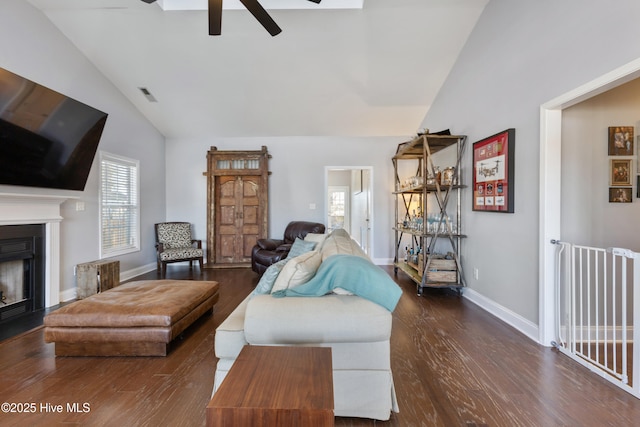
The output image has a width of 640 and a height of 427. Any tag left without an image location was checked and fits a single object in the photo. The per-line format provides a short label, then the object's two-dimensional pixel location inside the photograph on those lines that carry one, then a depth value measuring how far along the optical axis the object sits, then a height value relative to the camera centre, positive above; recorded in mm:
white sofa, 1395 -636
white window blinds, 3988 +132
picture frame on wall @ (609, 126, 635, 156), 2344 +637
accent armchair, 4582 -567
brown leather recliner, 4293 -550
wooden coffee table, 826 -601
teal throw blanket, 1460 -389
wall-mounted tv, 2469 +830
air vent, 4176 +1892
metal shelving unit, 3504 -204
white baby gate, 2047 -851
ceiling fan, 2125 +1663
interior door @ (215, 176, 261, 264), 5316 -9
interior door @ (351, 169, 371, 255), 5766 +142
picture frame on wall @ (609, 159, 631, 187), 2348 +336
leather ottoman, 2076 -882
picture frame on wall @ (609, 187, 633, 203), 2365 +145
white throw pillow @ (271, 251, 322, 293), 1607 -369
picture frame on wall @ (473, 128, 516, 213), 2676 +428
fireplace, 2734 -403
